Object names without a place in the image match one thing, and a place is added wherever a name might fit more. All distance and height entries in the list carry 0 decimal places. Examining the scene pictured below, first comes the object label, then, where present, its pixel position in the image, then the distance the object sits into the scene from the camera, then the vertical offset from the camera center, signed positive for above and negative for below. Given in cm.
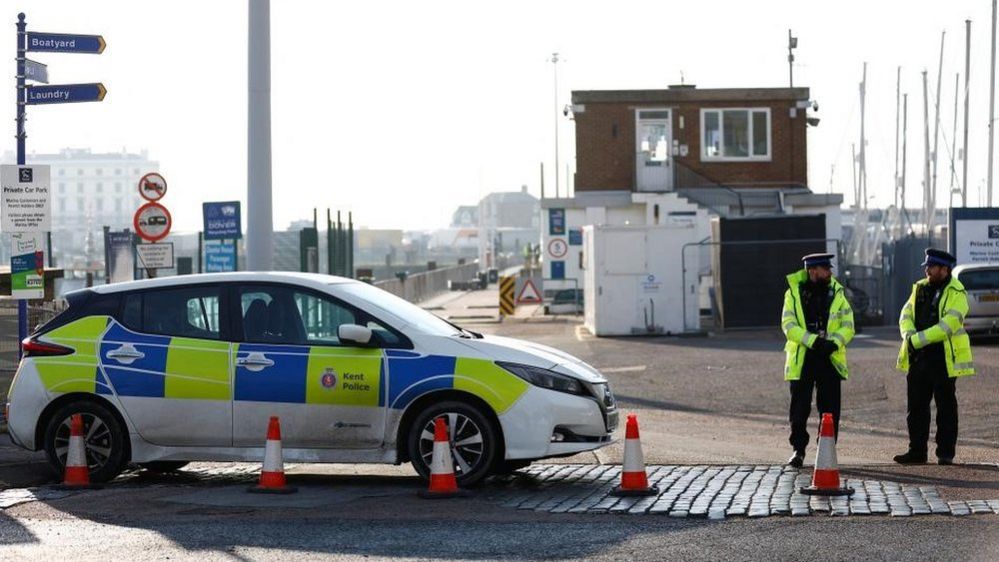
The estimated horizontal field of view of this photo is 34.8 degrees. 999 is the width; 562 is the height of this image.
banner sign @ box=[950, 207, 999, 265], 3262 +14
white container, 3238 -74
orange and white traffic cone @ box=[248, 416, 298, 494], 1105 -153
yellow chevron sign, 4138 -139
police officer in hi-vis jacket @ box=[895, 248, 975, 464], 1266 -87
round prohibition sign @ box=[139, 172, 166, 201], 2273 +87
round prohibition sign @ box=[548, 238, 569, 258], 4634 -7
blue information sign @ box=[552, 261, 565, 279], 4912 -80
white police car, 1120 -98
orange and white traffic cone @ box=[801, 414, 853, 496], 1059 -152
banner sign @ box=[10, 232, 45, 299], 1639 -19
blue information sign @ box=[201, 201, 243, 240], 2595 +45
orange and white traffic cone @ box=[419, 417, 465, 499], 1072 -152
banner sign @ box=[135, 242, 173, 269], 2273 -11
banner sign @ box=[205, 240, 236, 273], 2708 -16
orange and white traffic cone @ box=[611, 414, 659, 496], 1072 -152
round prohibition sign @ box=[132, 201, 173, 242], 2244 +36
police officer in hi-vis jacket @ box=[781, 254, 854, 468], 1224 -73
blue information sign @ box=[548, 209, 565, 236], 4688 +62
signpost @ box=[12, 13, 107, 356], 1661 +173
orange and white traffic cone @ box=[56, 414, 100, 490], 1148 -154
